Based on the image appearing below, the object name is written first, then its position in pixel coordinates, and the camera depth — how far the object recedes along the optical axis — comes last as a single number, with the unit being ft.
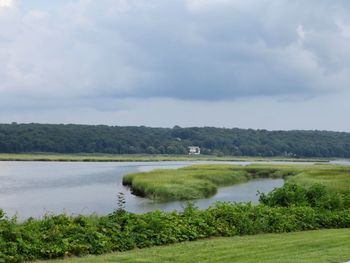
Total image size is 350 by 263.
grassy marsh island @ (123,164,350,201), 138.72
